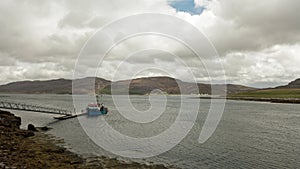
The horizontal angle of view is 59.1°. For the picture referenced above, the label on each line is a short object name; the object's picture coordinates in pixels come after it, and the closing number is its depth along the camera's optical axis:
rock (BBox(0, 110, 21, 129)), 50.53
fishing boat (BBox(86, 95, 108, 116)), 91.25
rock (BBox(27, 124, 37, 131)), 52.21
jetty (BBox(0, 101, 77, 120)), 74.95
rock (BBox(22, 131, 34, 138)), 44.64
